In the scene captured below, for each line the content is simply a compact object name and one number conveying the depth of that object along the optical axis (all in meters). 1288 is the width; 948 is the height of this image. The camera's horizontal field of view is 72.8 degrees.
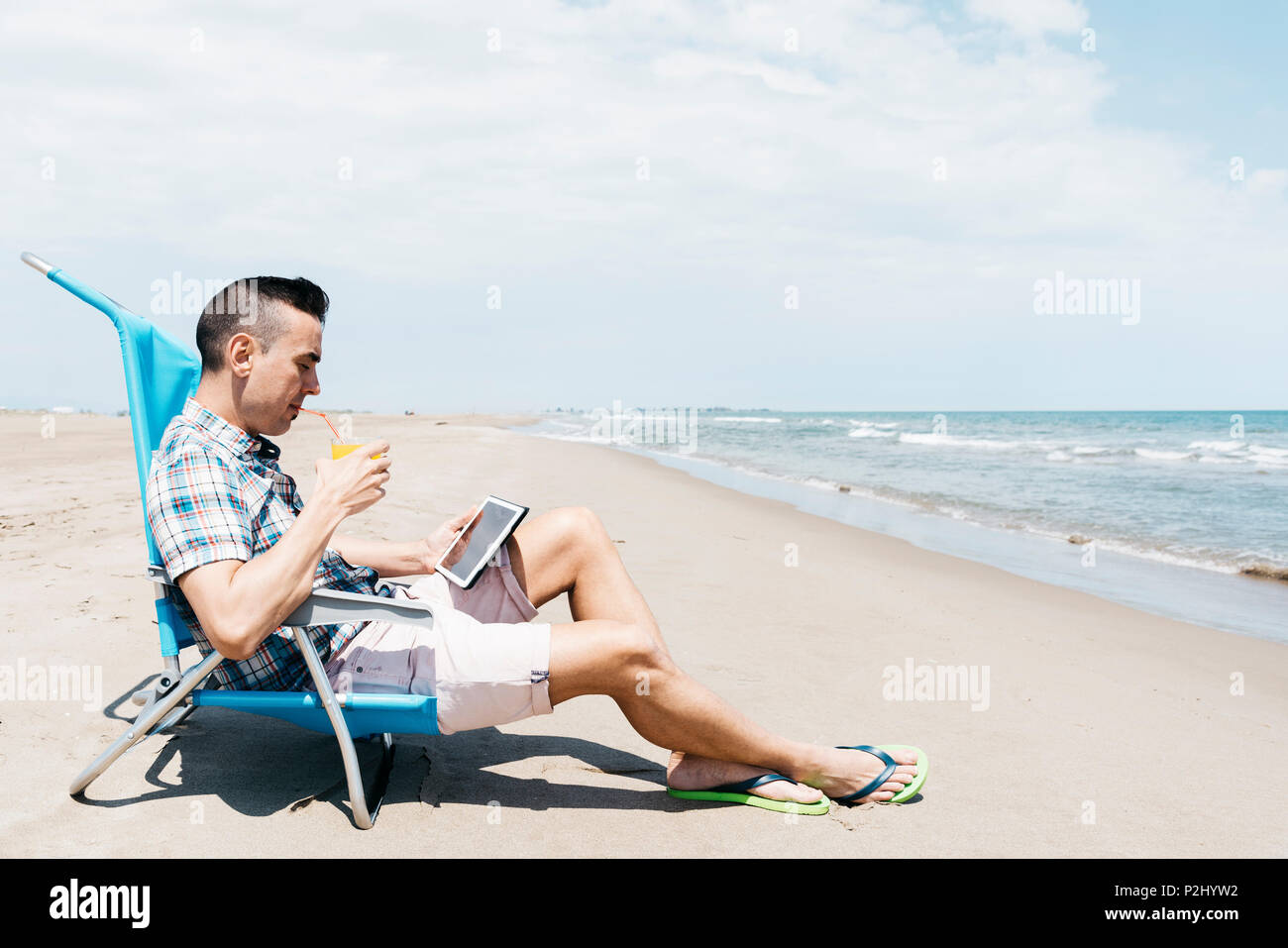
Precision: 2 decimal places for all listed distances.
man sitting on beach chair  2.15
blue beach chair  2.26
